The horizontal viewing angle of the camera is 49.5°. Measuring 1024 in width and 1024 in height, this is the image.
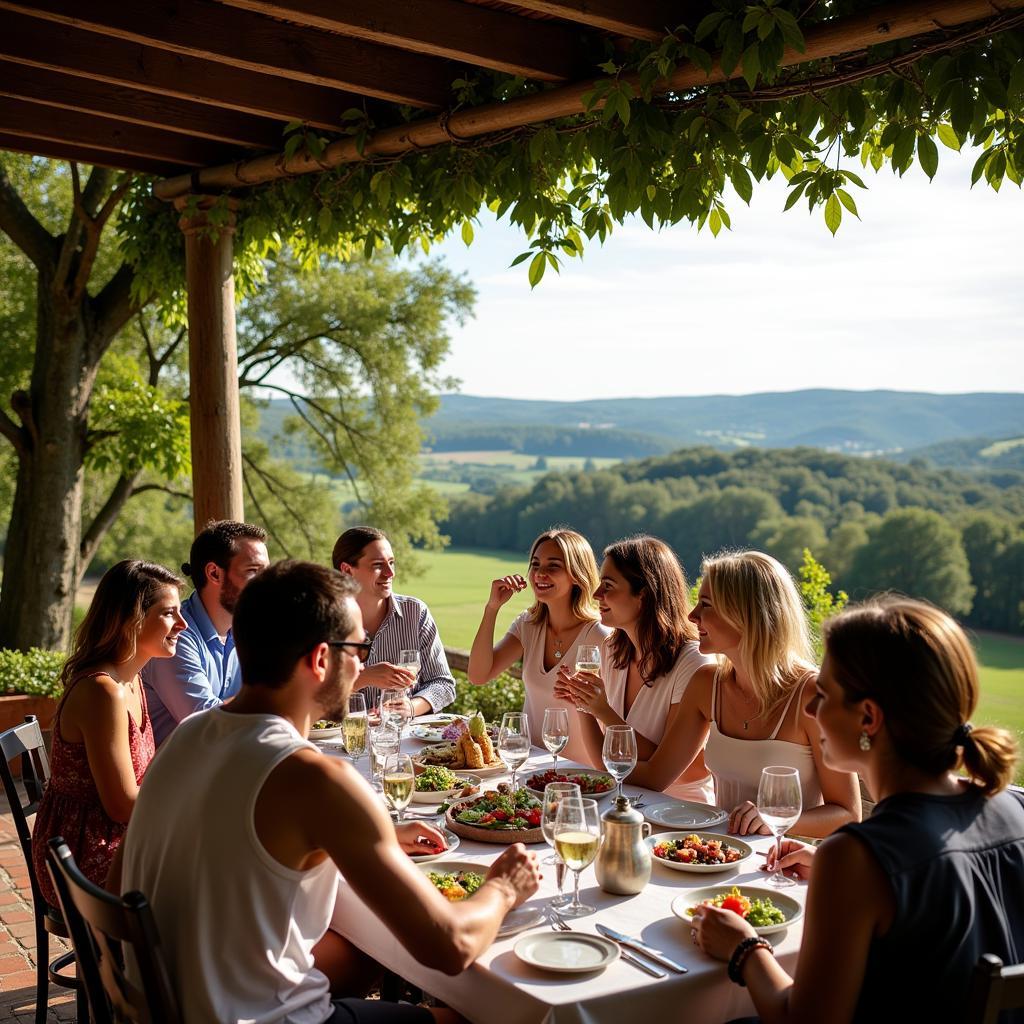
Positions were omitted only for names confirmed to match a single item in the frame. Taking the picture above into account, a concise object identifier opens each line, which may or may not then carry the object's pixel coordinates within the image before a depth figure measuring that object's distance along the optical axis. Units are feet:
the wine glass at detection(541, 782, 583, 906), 7.57
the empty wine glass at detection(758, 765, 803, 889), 7.98
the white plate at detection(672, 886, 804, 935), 7.62
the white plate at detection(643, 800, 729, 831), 9.71
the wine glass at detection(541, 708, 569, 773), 10.24
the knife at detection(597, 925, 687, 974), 6.97
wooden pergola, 11.07
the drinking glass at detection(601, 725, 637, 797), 9.37
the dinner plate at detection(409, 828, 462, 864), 8.77
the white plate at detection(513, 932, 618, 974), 6.89
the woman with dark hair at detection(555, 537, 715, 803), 12.66
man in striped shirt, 15.52
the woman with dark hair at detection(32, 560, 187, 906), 9.76
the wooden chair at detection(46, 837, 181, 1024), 6.33
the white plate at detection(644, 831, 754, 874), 8.57
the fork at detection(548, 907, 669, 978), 6.92
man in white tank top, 6.51
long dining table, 6.65
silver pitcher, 8.07
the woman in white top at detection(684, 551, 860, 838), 10.84
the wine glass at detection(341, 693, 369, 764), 11.05
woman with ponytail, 6.07
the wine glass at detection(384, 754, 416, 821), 9.00
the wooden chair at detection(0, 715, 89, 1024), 10.66
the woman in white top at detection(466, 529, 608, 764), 15.23
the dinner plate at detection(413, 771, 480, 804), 10.34
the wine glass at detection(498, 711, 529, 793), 10.03
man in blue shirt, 12.60
